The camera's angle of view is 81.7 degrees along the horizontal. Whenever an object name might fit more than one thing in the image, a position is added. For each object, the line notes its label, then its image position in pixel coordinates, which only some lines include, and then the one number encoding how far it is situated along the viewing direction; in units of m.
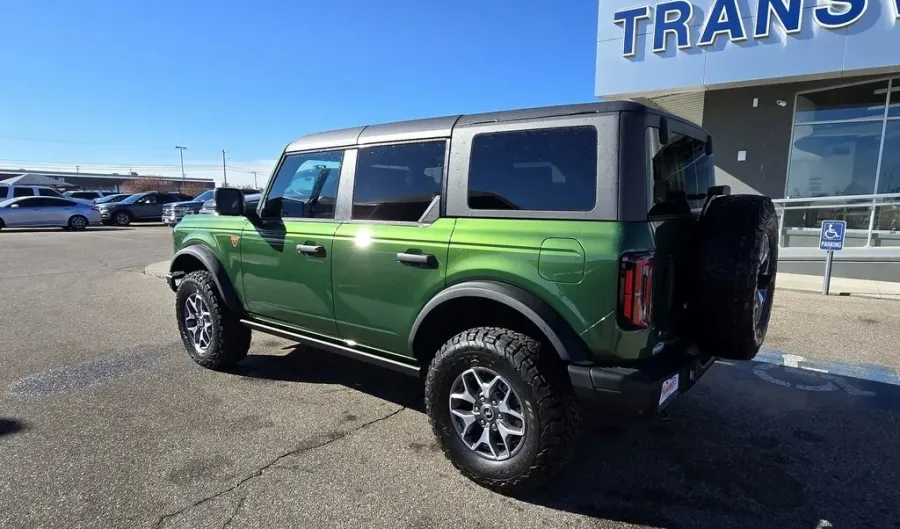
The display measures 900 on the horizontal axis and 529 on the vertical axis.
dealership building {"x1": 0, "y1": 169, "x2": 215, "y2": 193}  90.69
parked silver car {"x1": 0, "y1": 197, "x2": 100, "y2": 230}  20.30
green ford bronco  2.48
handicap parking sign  8.22
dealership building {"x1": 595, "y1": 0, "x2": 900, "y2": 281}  9.64
